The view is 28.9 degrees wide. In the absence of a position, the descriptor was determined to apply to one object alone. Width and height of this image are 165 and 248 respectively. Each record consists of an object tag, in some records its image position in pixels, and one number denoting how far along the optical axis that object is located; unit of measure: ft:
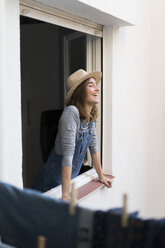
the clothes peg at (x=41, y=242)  2.15
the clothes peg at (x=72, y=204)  2.30
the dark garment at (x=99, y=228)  2.25
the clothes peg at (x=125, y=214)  2.12
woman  6.59
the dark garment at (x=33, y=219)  2.36
